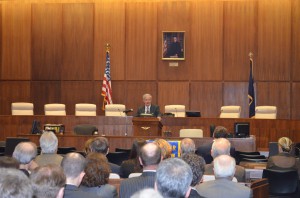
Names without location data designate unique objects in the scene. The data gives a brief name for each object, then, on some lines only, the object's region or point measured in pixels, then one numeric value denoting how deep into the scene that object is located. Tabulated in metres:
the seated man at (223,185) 4.42
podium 10.94
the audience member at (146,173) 4.61
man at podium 12.38
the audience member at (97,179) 4.49
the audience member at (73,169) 4.06
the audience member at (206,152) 8.32
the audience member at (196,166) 4.32
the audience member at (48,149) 6.24
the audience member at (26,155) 5.44
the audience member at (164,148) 5.70
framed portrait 15.48
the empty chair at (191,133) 11.15
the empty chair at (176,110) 13.75
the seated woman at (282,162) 7.59
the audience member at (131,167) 6.43
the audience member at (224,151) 5.79
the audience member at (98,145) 6.35
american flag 14.71
